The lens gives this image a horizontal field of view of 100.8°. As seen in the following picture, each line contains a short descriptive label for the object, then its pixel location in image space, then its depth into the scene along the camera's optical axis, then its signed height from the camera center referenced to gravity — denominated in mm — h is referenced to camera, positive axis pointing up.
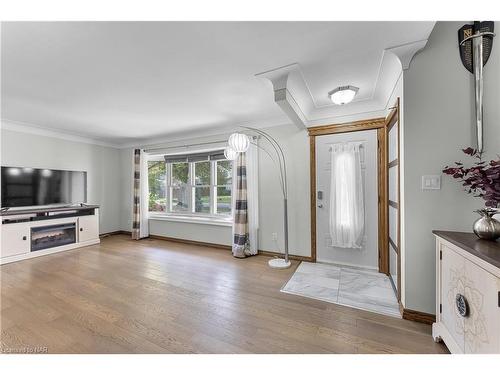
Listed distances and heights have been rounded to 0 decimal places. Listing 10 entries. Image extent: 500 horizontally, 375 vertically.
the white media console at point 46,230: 3098 -703
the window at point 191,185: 4107 +74
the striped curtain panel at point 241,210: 3424 -363
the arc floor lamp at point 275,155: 2736 +510
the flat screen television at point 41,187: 3305 +43
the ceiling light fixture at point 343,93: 2211 +1022
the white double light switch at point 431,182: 1652 +46
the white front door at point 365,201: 2764 -189
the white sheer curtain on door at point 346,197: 2803 -126
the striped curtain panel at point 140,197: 4578 -182
